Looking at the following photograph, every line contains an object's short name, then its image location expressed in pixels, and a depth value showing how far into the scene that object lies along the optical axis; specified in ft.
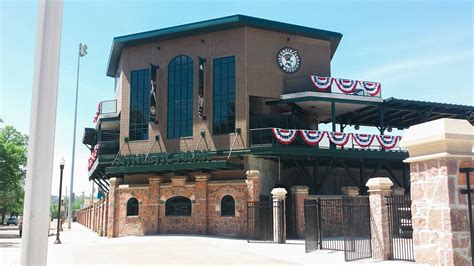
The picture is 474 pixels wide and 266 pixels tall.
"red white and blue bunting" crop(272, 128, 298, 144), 83.41
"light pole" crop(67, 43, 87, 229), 141.69
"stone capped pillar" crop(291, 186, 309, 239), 77.63
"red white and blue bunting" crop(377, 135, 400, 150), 89.25
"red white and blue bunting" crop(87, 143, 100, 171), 104.44
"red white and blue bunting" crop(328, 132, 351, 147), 86.17
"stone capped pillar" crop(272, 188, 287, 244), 70.44
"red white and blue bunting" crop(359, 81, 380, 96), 93.25
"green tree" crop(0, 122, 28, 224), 98.84
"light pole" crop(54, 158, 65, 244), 79.65
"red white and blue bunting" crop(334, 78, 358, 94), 91.61
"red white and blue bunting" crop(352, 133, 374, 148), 87.40
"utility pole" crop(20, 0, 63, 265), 15.39
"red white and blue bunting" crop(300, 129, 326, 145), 84.38
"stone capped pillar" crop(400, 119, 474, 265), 17.94
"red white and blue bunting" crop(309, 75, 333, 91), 91.35
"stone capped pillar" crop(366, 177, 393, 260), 44.27
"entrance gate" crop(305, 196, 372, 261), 48.65
